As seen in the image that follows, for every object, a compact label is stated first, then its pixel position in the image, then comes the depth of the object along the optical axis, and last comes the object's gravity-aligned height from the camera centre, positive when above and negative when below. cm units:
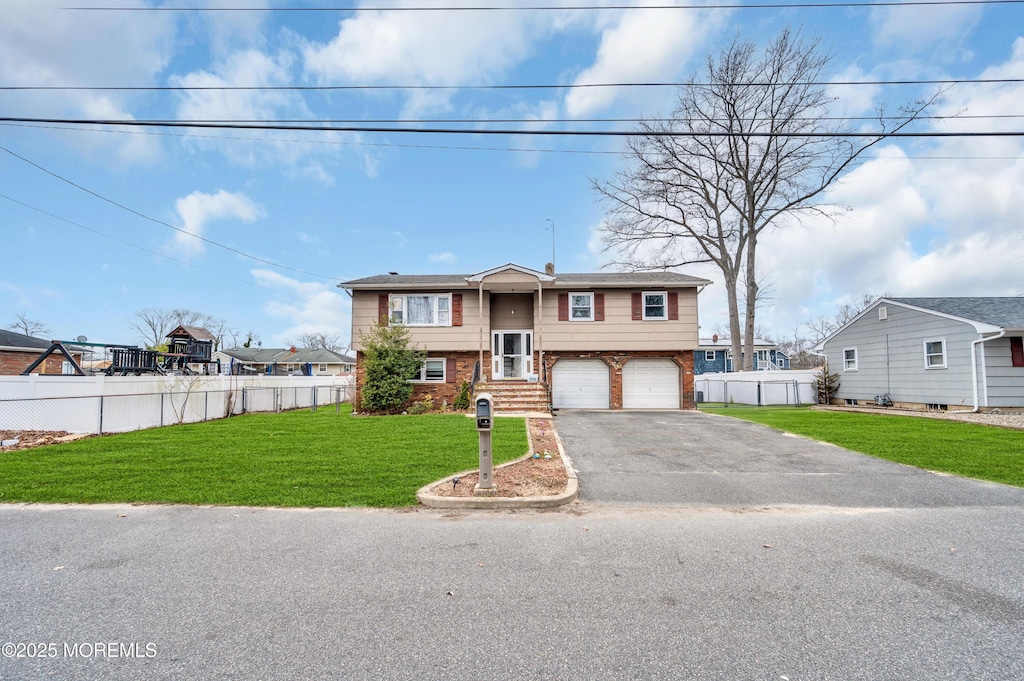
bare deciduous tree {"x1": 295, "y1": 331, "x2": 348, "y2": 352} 7736 +545
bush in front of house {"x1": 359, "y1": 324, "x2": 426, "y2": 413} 1712 +11
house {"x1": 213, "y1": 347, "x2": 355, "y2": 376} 5450 +167
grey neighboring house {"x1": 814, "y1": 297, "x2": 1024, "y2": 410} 1579 +48
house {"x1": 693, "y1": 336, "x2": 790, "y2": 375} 4428 +112
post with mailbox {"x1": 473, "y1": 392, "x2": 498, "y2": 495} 626 -87
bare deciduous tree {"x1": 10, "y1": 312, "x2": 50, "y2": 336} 5844 +640
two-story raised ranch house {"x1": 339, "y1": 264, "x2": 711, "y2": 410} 1953 +155
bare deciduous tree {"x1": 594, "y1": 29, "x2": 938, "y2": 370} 2447 +1138
